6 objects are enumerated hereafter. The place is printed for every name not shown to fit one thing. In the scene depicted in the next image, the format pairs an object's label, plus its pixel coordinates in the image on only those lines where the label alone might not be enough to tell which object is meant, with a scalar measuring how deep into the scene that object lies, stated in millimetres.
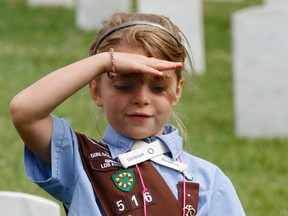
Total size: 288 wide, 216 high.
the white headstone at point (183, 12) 13088
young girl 3688
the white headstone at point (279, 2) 14445
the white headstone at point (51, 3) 18812
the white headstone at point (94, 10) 16109
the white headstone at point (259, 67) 10305
